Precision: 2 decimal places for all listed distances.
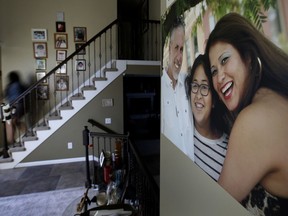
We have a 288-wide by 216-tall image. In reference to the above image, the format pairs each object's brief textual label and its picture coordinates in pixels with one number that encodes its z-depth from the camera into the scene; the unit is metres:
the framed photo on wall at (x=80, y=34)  5.45
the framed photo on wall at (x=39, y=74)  5.30
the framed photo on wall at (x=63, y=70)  5.39
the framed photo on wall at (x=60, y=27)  5.30
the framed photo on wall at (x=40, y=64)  5.29
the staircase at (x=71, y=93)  4.37
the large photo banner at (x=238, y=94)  0.52
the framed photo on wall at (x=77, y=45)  5.48
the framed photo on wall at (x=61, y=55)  5.41
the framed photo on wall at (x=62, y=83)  5.39
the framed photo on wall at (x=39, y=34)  5.20
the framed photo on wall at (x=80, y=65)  5.48
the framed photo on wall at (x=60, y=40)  5.35
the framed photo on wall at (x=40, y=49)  5.24
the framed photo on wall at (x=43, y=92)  5.27
